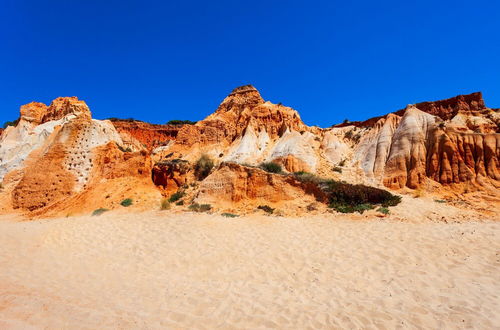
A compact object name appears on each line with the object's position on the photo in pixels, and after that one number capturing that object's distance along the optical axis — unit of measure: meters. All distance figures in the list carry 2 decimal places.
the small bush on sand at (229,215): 11.55
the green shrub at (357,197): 11.94
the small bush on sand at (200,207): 12.55
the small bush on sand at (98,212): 12.40
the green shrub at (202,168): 18.11
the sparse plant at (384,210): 10.82
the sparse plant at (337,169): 21.23
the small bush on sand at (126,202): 13.36
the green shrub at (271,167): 17.10
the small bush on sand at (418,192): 16.23
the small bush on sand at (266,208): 12.20
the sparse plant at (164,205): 12.96
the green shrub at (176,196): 14.61
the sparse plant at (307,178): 13.49
